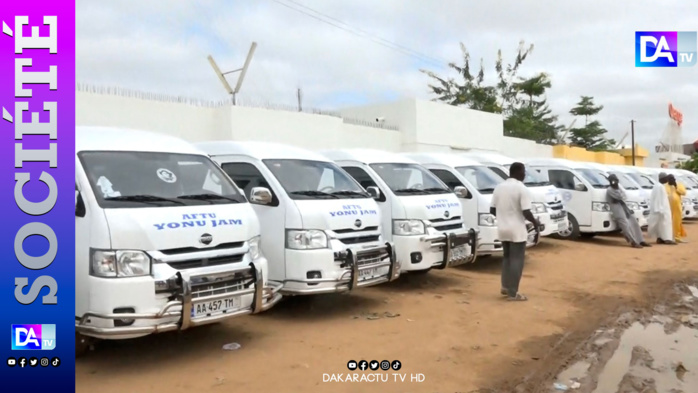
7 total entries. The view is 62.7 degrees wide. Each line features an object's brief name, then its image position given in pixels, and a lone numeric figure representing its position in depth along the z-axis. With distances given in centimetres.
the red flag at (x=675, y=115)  5404
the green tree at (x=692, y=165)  4075
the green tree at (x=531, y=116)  3338
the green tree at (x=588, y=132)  4362
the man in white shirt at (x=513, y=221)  722
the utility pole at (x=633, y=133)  4019
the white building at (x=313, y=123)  1105
